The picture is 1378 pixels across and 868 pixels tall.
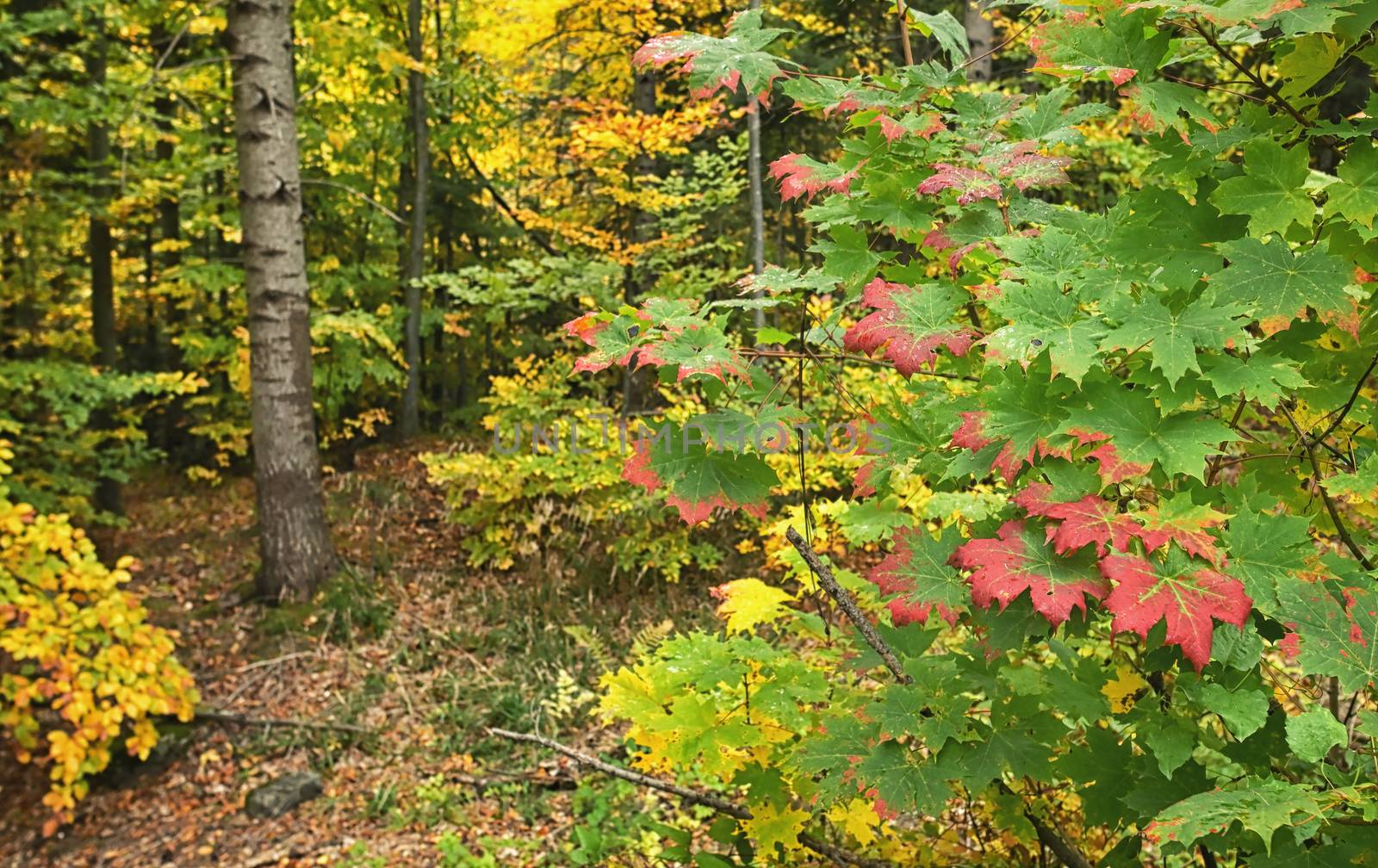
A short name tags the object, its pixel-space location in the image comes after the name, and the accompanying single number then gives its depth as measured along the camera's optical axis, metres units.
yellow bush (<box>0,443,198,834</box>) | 4.51
